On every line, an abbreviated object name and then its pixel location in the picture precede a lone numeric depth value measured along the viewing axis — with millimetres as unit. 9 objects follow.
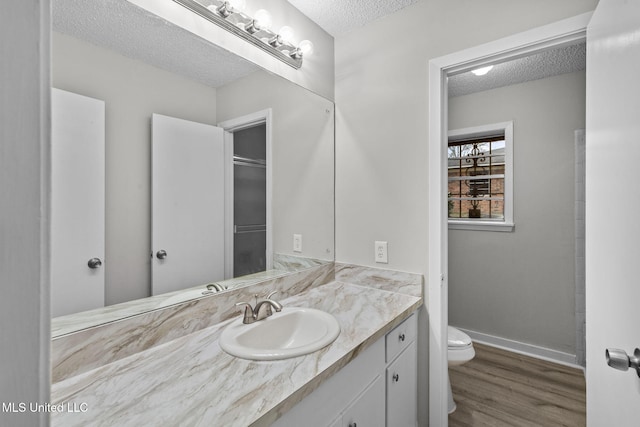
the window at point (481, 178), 2793
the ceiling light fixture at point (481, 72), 2400
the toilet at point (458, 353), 1997
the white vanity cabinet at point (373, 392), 897
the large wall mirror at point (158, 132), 930
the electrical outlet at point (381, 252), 1729
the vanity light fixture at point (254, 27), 1215
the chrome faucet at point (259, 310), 1220
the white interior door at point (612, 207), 758
